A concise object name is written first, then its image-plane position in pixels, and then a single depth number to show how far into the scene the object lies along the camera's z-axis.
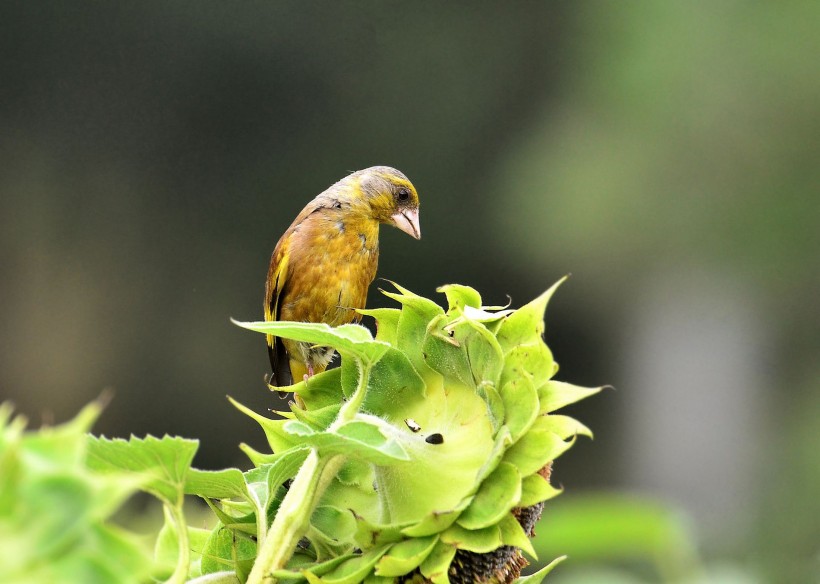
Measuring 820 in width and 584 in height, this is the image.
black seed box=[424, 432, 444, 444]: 8.18
